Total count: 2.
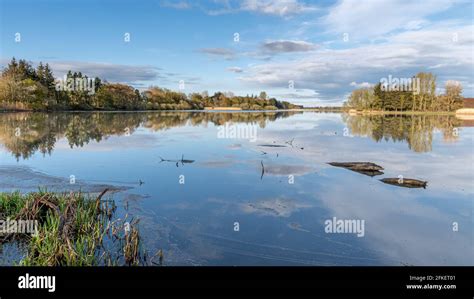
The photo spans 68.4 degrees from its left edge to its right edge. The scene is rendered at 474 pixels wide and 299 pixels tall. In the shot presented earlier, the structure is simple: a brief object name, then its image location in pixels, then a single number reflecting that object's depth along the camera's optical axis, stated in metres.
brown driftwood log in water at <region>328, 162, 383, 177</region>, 11.84
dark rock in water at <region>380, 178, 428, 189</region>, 10.05
